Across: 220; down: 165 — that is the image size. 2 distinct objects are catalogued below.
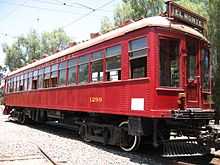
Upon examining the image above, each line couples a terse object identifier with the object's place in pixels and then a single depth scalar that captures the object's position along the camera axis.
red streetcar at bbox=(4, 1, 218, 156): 5.77
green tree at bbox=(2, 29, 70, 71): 34.68
